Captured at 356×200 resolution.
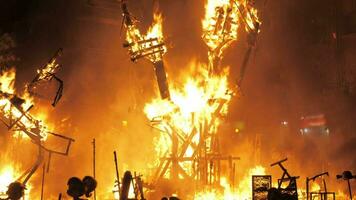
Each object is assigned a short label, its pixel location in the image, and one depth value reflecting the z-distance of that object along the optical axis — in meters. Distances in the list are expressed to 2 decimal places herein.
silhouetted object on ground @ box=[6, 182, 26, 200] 11.96
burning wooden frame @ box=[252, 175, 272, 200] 16.20
